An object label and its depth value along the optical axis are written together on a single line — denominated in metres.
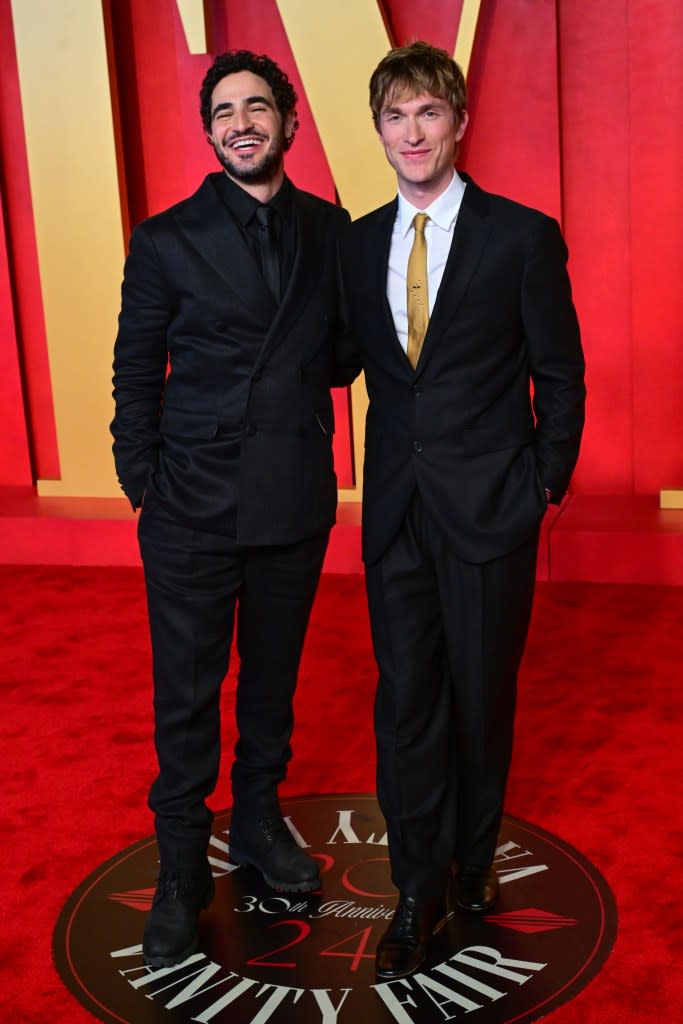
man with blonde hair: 2.38
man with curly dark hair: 2.57
